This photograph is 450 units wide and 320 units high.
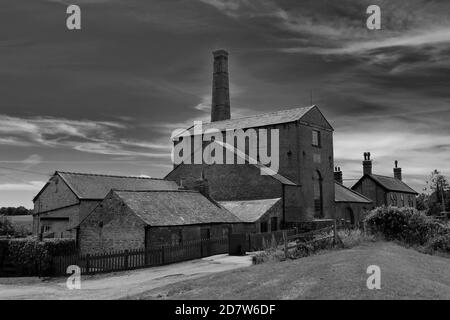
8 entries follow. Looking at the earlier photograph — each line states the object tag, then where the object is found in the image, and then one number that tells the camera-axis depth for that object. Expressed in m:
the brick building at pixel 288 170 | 40.53
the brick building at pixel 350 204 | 49.62
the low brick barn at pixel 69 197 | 39.69
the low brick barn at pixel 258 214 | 34.47
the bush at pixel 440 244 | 25.66
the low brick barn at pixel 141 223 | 26.30
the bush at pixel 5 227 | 43.81
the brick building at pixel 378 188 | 61.66
